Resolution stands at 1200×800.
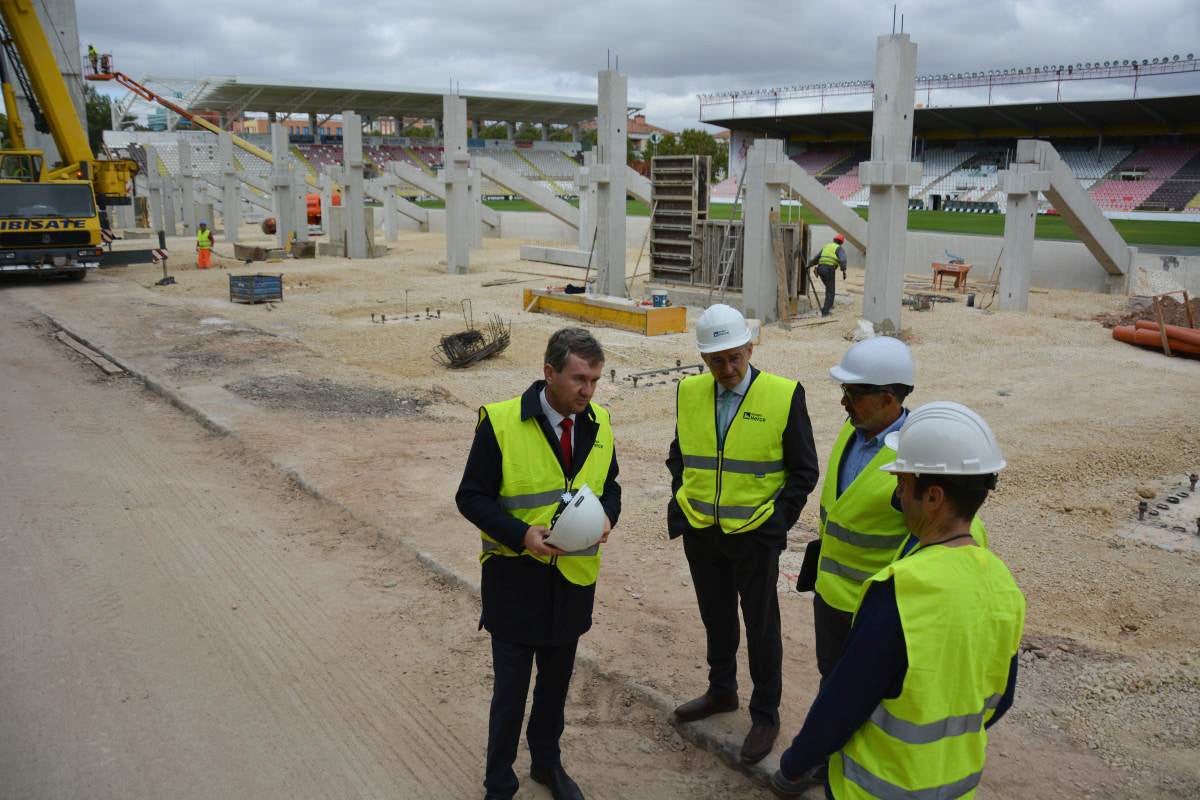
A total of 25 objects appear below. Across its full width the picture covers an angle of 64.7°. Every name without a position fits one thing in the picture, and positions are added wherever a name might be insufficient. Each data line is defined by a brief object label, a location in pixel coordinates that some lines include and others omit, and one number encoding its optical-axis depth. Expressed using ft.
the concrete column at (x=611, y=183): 68.08
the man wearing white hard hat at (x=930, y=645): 7.36
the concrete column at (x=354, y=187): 103.76
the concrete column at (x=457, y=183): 90.63
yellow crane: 74.23
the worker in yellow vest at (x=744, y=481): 13.10
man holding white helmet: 11.56
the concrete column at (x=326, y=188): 133.94
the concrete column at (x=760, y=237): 58.80
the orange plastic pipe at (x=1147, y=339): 47.34
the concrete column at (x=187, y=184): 140.67
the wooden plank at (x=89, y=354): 43.47
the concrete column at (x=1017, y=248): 64.49
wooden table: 72.33
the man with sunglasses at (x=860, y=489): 11.02
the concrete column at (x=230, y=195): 128.88
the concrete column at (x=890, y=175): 53.11
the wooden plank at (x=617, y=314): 55.21
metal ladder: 64.69
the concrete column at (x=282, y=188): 111.96
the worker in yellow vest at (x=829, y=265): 61.77
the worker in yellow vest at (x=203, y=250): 95.02
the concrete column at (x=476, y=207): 97.78
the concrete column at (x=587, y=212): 106.73
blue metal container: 68.13
